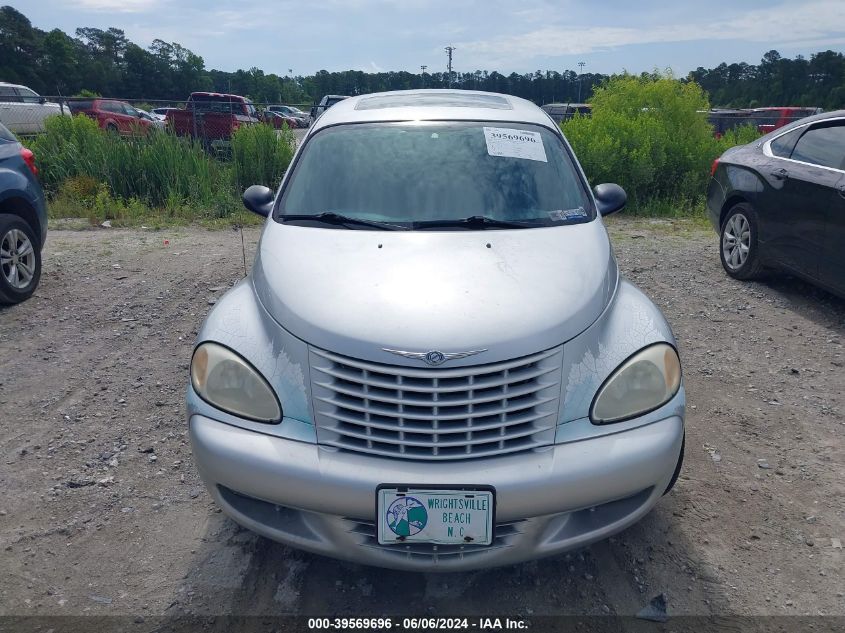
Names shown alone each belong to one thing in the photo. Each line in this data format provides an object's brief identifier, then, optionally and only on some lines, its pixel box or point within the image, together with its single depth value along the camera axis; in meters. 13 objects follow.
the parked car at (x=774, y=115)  16.41
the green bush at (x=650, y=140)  10.43
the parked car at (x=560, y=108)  19.31
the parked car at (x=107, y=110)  21.98
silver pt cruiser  2.24
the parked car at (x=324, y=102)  18.61
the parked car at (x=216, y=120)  13.45
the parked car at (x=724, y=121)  15.40
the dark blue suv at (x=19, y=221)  5.77
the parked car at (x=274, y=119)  12.18
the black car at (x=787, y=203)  5.34
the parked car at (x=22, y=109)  20.12
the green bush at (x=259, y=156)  11.19
